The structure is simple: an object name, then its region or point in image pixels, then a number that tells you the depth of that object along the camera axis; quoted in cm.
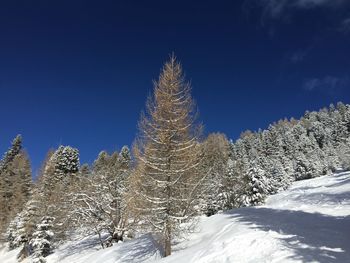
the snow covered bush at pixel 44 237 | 2609
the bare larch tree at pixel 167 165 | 1316
